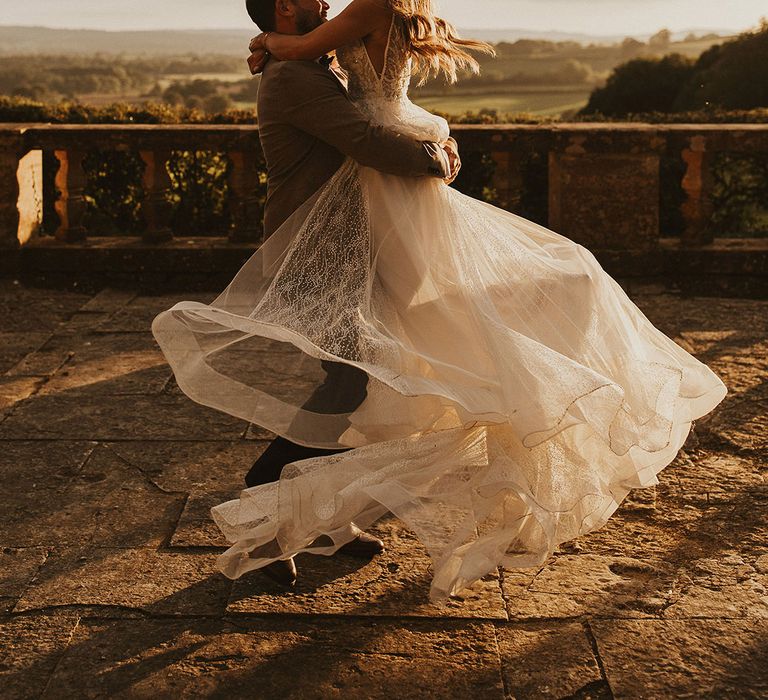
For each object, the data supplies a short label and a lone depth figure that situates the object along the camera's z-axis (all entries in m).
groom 3.04
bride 2.91
